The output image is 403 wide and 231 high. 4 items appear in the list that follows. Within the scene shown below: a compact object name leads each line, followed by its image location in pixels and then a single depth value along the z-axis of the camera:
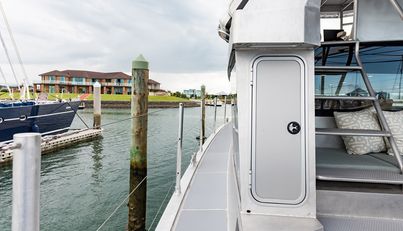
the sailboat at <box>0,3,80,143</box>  9.12
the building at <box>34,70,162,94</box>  53.16
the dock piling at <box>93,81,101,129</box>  14.52
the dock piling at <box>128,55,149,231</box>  3.33
